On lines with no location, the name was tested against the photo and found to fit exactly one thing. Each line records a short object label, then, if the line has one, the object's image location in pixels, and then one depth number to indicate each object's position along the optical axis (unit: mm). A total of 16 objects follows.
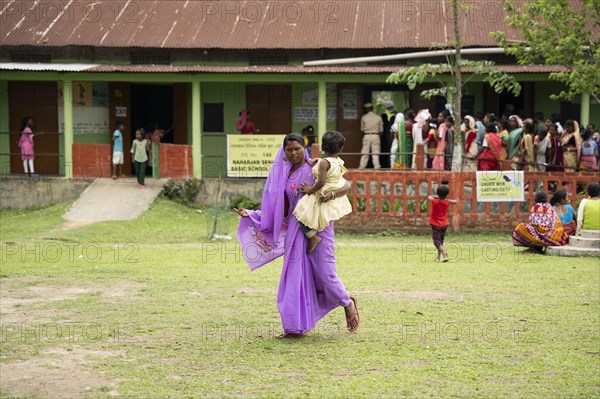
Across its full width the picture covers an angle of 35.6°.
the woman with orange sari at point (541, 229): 13805
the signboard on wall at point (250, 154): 21641
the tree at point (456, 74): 17969
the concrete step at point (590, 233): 13867
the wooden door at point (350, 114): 24406
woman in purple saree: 8109
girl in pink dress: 22631
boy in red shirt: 13508
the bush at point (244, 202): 21062
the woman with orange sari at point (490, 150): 18172
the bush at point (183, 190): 21531
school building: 22594
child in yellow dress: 8125
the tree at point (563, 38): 17469
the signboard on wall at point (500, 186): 17281
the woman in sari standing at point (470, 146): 18812
